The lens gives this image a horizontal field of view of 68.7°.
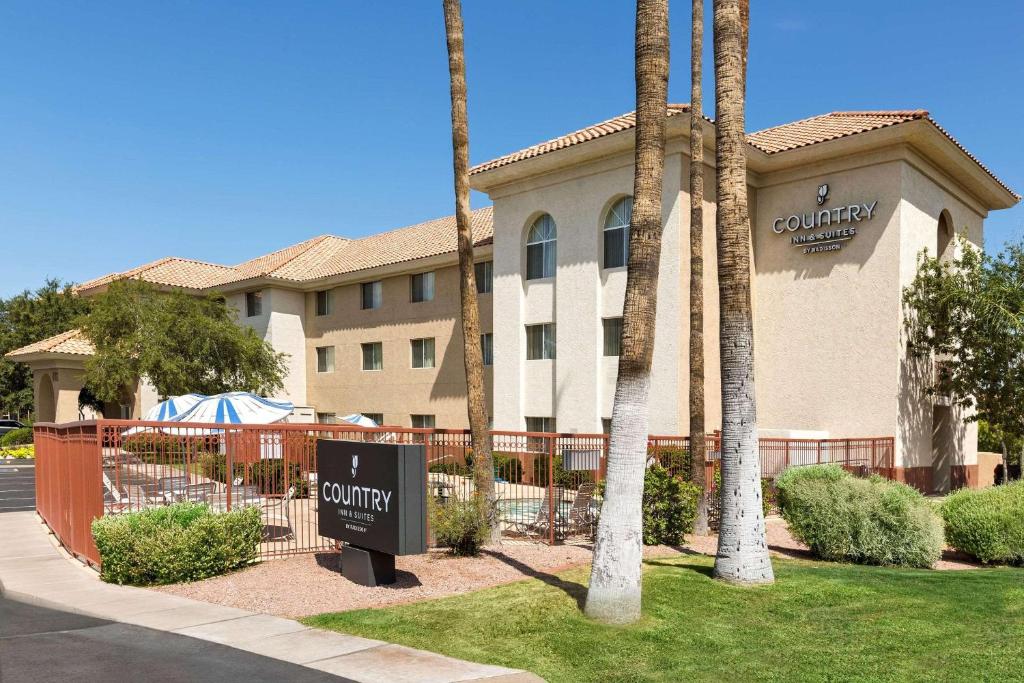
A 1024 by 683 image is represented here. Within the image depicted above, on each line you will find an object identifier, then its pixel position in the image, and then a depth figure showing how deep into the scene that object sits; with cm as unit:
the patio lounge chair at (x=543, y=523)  1376
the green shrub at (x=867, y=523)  1216
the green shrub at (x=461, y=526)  1201
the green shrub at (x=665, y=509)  1324
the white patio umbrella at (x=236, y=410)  1884
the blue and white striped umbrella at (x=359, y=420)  2320
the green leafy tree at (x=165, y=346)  3128
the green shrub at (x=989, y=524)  1242
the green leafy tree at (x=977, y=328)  2105
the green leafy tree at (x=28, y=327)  5312
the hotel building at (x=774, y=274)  2239
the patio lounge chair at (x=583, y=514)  1391
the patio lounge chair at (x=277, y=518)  1307
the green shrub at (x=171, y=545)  1048
